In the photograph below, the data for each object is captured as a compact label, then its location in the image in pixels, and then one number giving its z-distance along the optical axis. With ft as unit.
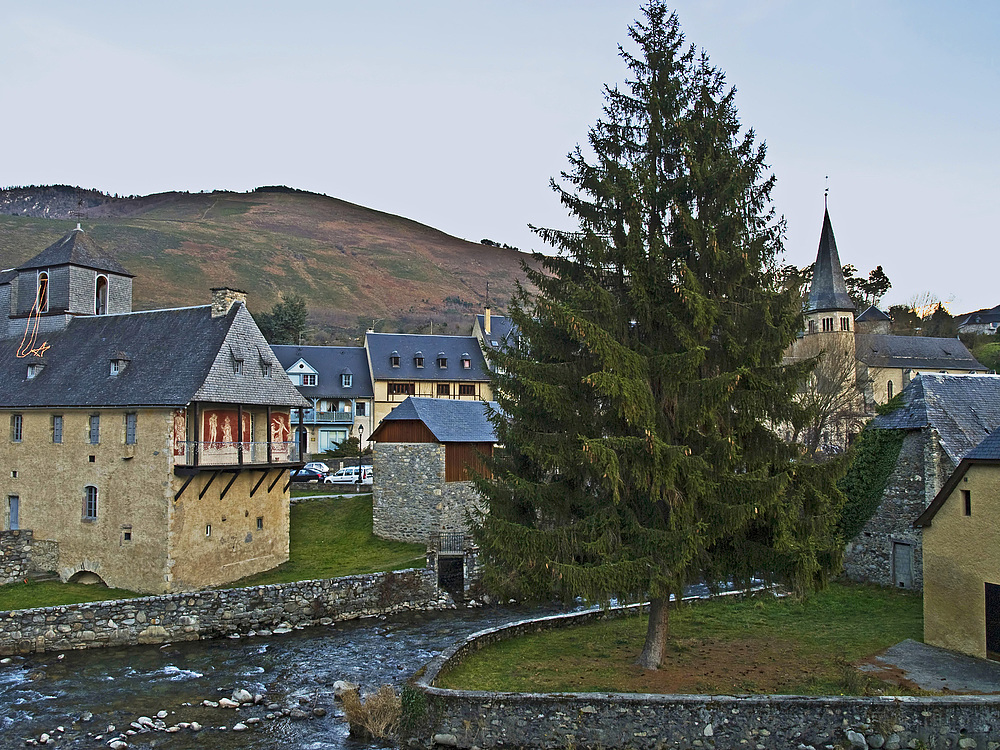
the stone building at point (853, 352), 126.93
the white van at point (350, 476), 135.03
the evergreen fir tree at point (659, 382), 44.73
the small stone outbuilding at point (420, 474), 102.68
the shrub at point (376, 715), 48.42
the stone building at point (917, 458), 67.92
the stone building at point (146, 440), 82.53
